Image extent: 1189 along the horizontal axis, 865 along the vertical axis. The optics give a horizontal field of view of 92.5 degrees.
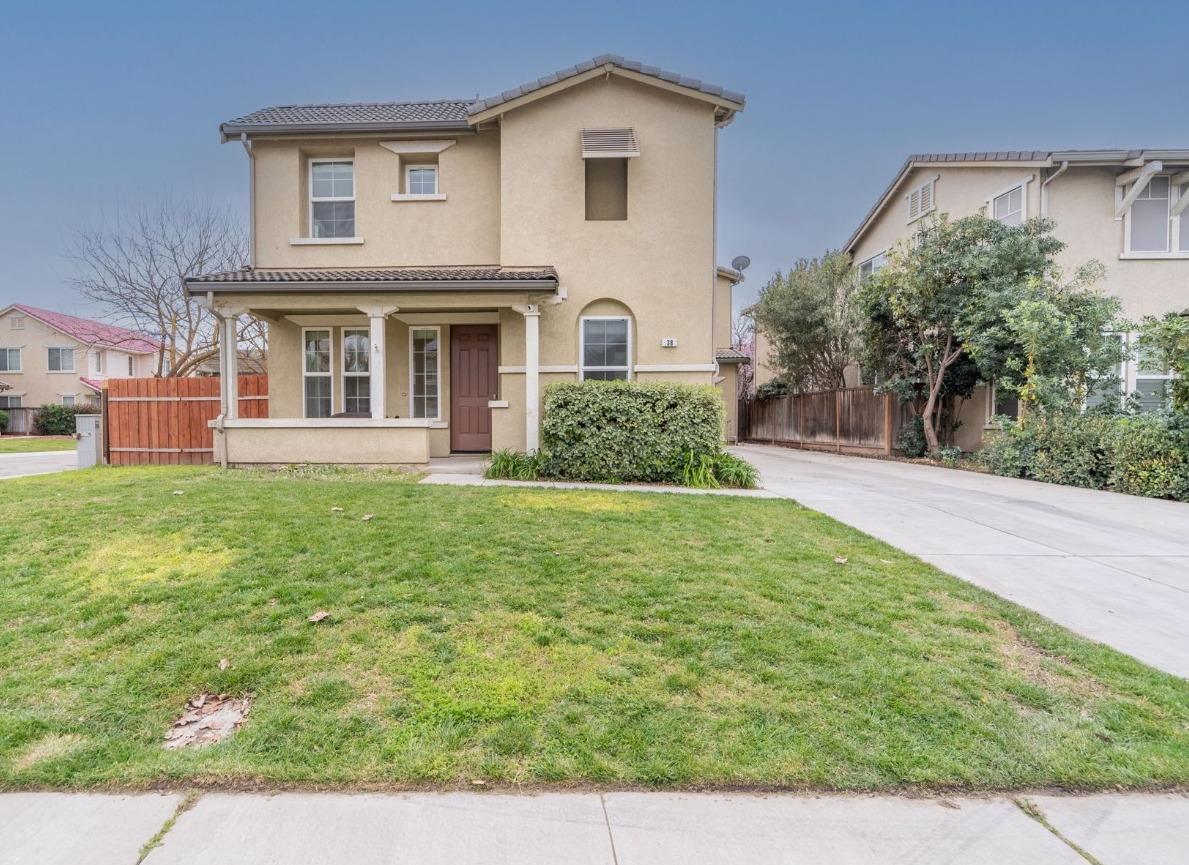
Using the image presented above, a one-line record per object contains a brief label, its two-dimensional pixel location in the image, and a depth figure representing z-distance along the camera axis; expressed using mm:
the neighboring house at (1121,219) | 12992
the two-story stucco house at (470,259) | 9820
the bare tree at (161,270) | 20266
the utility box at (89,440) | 10828
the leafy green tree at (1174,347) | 8617
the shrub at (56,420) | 28969
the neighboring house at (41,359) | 33719
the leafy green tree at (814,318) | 17578
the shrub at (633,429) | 8883
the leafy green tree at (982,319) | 10625
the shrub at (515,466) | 9055
